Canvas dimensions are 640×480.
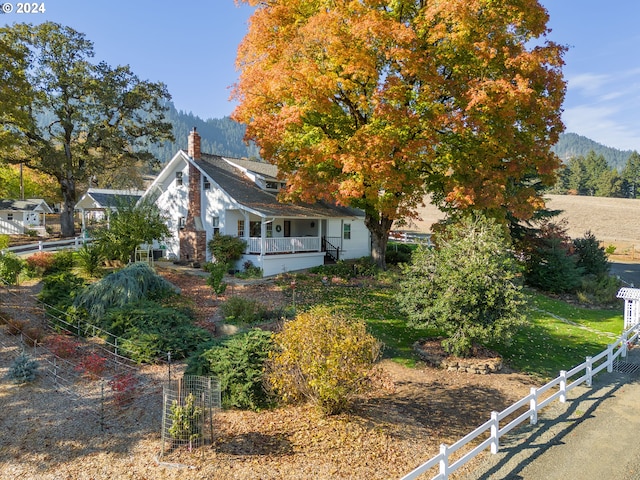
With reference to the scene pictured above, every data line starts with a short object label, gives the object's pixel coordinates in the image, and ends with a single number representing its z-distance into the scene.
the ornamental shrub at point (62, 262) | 20.92
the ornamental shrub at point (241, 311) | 14.16
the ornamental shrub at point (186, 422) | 7.61
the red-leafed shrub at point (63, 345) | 12.31
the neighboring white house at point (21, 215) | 43.84
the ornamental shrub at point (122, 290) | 14.71
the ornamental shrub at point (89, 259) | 19.91
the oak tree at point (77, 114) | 33.00
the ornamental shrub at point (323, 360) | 8.37
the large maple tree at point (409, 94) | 16.11
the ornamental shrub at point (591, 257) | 27.05
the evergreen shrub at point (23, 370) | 10.58
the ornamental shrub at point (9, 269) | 18.53
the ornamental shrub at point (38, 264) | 20.17
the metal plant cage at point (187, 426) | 7.62
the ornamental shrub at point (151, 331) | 12.01
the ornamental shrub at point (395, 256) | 28.38
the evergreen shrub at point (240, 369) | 9.30
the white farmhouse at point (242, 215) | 24.06
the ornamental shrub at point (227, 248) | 23.31
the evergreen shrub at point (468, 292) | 11.41
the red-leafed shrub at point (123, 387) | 9.68
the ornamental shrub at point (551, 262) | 24.94
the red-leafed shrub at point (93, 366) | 11.08
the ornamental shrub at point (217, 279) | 17.25
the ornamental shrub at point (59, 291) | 15.21
